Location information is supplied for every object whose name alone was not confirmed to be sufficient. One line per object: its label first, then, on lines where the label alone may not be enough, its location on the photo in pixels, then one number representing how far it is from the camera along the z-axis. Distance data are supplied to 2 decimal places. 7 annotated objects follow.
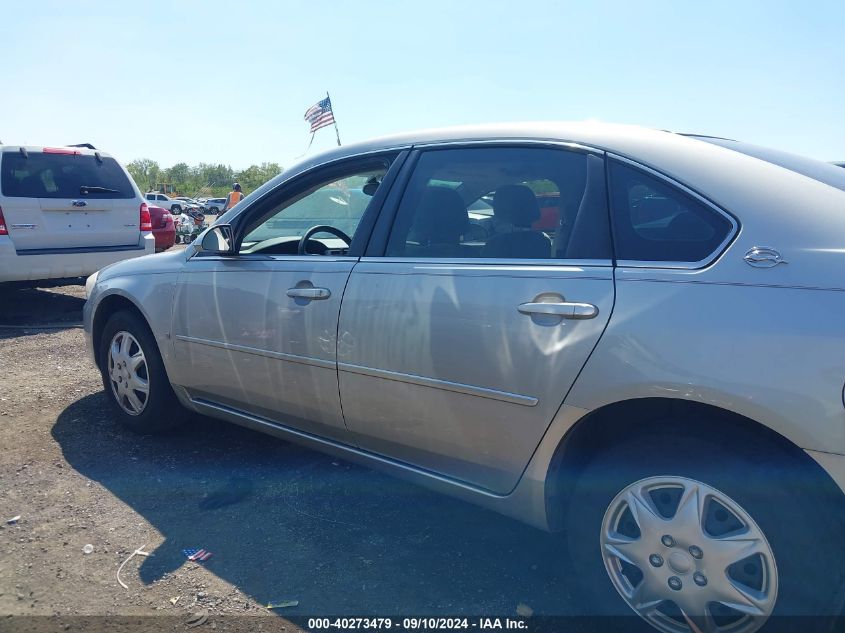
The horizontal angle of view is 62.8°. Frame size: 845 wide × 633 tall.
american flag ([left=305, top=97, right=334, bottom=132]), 14.17
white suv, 6.88
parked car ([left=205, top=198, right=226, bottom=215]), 49.47
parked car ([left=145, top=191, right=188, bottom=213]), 38.72
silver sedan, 1.86
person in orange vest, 12.00
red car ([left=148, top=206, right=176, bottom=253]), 10.14
